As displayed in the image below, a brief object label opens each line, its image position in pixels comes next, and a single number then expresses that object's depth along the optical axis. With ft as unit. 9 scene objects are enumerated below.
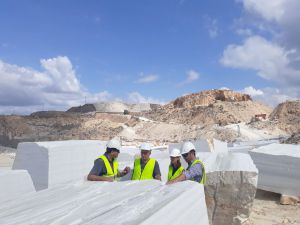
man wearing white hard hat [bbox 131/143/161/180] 8.23
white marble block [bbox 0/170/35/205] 9.88
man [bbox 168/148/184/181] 8.02
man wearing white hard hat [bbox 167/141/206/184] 7.66
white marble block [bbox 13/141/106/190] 12.44
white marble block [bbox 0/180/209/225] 4.25
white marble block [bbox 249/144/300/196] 14.48
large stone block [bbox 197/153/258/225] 10.14
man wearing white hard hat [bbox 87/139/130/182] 8.06
